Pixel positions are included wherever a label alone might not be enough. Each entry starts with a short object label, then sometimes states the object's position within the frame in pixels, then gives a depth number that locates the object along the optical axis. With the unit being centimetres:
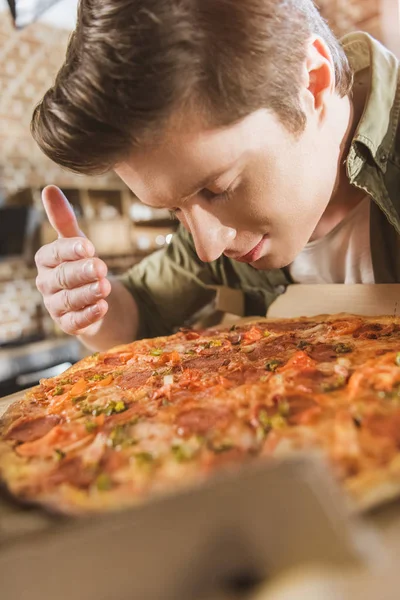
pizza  29
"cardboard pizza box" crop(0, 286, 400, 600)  21
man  35
